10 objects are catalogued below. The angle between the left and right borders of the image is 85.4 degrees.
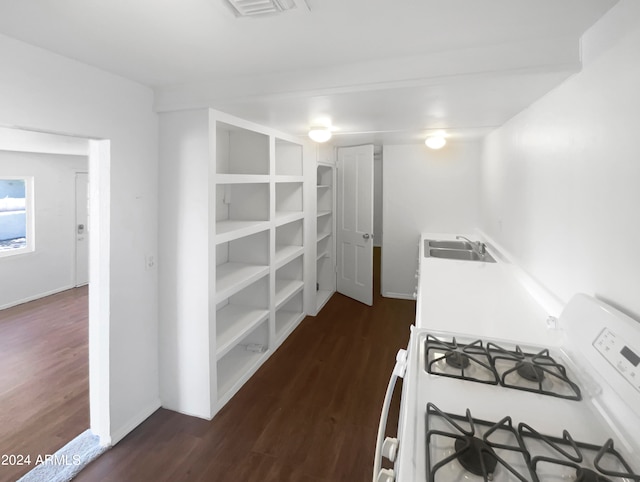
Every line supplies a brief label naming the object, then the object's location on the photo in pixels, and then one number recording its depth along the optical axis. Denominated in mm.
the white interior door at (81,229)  5541
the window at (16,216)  4746
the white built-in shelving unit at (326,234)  4922
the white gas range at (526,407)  771
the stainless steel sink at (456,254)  3455
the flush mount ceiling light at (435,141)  3773
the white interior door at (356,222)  4598
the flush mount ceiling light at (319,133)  3062
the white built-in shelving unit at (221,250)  2295
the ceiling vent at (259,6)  1180
